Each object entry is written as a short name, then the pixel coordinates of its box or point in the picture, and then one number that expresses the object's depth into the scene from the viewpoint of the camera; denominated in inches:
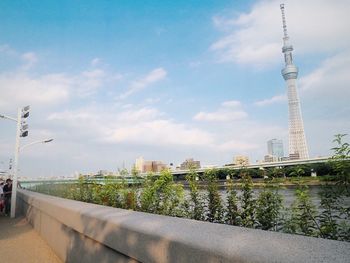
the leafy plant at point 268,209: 142.0
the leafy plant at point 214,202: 172.1
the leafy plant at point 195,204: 184.9
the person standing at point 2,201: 624.4
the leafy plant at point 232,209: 159.5
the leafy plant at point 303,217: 124.0
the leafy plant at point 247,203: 149.8
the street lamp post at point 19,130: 604.6
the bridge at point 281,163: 2129.1
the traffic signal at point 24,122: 625.6
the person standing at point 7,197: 622.0
